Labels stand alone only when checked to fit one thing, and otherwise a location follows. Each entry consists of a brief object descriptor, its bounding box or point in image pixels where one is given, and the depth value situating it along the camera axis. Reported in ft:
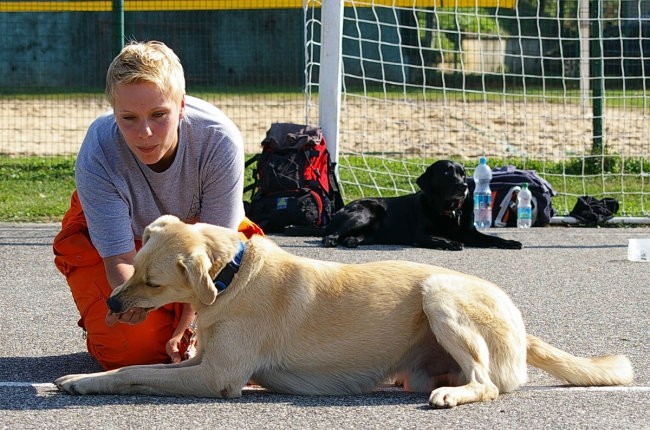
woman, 25.44
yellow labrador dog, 24.24
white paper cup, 46.58
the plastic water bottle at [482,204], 56.36
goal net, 63.79
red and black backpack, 53.19
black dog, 50.79
